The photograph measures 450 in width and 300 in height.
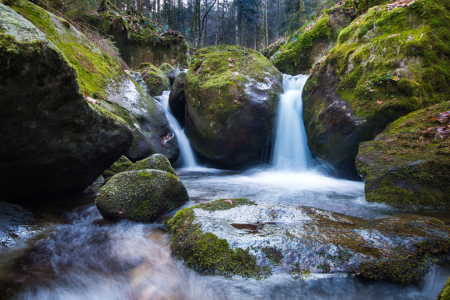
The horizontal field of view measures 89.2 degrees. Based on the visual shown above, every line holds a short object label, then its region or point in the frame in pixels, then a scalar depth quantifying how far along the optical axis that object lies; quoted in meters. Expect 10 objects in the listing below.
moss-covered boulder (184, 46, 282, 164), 7.06
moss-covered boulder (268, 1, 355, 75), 11.43
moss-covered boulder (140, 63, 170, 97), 11.11
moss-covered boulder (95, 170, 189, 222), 3.29
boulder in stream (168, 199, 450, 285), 1.89
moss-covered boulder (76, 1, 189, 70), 14.00
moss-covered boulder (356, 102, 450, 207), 3.48
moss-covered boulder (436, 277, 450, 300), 1.00
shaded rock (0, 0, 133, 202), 2.09
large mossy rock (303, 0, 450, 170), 4.96
